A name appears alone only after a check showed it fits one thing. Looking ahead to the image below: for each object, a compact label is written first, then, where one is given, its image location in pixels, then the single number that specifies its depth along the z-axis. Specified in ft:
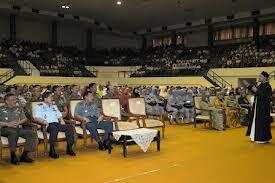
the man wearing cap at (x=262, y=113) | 17.18
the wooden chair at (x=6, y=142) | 12.34
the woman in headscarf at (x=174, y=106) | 25.75
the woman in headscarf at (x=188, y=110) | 26.17
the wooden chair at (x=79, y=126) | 14.73
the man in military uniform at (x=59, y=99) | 18.21
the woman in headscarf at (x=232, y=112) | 22.93
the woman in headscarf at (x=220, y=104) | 22.11
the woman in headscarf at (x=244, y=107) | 24.42
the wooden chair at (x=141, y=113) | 17.50
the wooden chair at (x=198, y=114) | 22.15
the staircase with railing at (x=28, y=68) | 49.43
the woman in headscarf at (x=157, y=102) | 27.21
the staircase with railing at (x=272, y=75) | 41.88
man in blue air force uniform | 13.60
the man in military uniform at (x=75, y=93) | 20.52
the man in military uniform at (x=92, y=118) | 14.88
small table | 13.98
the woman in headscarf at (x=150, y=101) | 26.97
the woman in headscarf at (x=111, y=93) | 23.90
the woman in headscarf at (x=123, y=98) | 21.24
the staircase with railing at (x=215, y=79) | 47.35
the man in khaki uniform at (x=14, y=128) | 12.36
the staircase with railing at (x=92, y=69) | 60.98
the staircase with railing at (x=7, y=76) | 45.23
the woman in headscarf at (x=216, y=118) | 21.64
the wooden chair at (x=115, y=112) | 16.24
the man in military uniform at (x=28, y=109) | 14.29
